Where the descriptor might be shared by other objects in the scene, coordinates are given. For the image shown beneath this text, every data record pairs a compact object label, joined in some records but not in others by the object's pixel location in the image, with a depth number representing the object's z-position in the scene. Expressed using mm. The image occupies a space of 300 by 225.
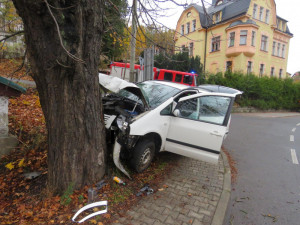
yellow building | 22469
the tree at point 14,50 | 14188
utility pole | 7786
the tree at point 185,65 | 18344
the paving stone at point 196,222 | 2713
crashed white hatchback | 3514
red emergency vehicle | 13595
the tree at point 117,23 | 4545
